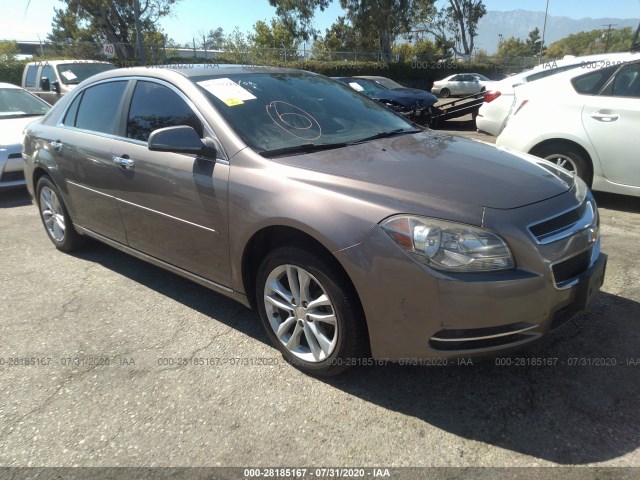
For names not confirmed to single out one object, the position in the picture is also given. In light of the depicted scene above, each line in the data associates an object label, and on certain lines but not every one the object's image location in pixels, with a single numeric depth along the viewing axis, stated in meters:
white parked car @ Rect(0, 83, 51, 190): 6.86
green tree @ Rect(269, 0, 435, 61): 37.66
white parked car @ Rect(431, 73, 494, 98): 30.03
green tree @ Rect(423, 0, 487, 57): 49.72
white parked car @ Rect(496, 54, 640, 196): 4.96
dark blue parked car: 12.69
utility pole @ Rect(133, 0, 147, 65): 17.07
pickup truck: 10.86
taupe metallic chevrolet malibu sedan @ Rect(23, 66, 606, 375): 2.17
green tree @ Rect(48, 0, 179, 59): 26.42
